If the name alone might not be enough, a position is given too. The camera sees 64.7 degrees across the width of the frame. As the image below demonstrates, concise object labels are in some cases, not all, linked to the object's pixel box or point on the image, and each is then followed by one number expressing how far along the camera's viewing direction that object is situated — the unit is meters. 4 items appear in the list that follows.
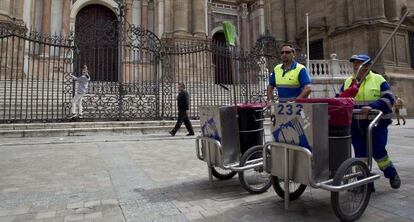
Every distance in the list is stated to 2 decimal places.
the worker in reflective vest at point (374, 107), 3.92
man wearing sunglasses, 4.07
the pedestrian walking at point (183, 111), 11.32
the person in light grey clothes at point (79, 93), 12.33
